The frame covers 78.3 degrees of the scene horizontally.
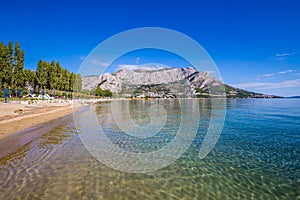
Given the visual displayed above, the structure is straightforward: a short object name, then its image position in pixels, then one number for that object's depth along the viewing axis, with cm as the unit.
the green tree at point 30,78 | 6919
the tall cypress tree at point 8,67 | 5039
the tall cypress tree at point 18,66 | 5372
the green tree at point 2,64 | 4929
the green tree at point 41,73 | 6920
